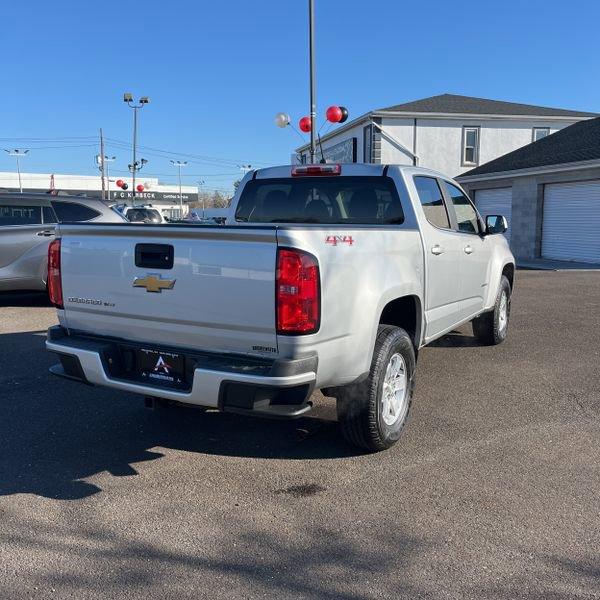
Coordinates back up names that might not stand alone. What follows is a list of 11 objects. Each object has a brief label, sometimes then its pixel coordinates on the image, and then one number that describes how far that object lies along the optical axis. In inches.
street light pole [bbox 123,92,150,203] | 1505.9
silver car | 356.2
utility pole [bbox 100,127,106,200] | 2058.1
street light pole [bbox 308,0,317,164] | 565.9
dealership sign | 2892.0
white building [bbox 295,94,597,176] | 1128.2
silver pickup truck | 127.6
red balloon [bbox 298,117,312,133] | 576.1
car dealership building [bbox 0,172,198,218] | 3206.2
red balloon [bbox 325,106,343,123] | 526.6
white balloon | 586.2
